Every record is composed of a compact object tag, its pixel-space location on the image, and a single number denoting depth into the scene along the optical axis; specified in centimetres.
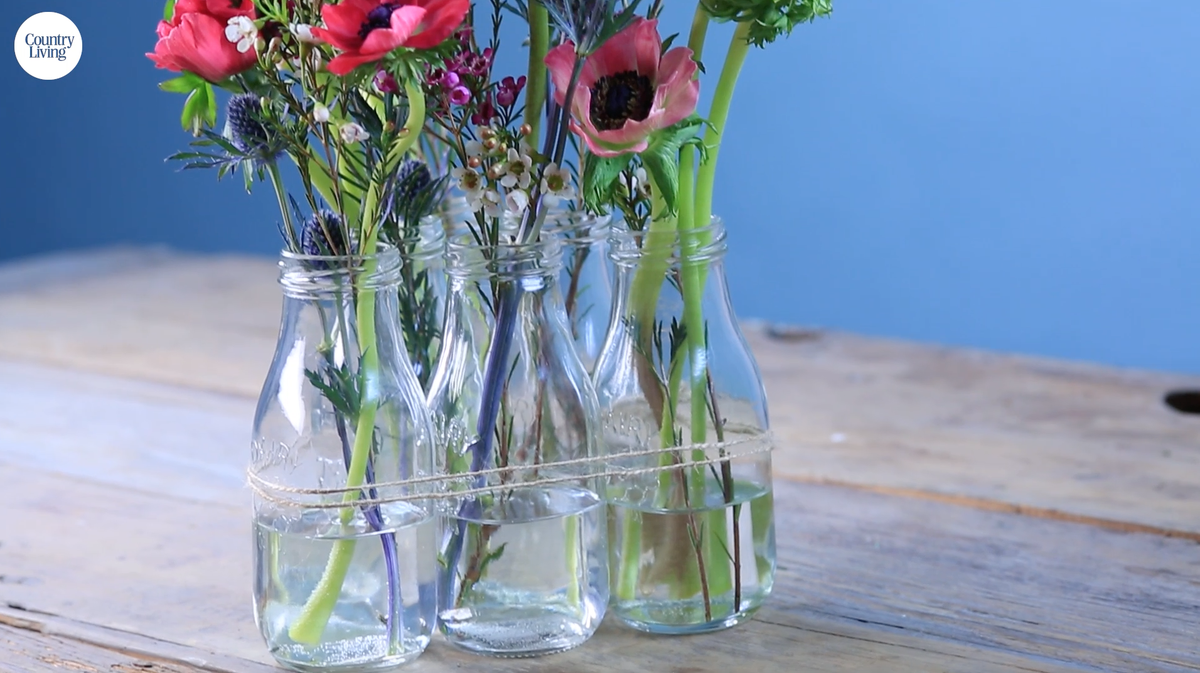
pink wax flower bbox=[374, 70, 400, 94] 92
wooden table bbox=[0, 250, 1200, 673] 100
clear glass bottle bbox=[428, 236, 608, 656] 97
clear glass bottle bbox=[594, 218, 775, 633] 99
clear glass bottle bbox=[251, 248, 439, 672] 95
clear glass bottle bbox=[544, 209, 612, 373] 103
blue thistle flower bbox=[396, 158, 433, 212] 101
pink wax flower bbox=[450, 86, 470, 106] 94
